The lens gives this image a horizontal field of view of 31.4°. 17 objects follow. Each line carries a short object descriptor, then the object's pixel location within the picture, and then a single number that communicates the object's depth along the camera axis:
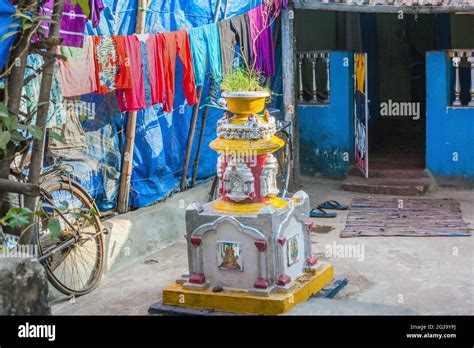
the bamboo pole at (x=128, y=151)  8.98
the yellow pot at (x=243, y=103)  7.16
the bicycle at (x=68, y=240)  7.20
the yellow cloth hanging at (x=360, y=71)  12.45
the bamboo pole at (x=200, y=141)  10.91
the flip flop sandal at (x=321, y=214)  10.80
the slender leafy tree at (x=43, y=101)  5.19
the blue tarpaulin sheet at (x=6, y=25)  5.80
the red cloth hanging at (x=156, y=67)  8.62
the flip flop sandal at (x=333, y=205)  11.26
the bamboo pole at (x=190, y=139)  10.49
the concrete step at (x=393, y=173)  12.58
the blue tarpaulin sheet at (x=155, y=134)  8.81
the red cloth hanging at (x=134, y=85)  8.30
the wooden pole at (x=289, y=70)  12.38
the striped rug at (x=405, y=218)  9.87
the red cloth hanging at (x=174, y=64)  8.89
